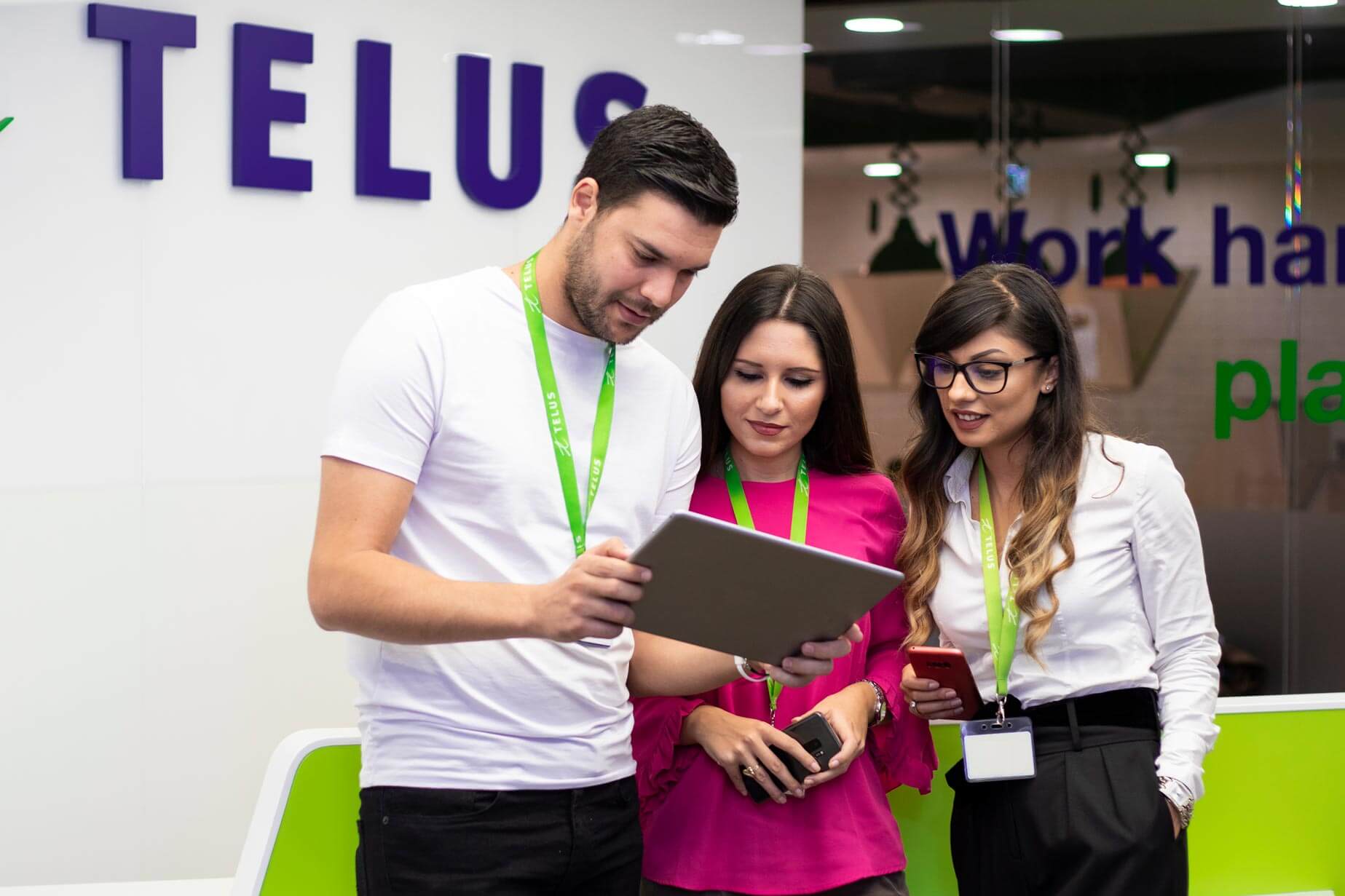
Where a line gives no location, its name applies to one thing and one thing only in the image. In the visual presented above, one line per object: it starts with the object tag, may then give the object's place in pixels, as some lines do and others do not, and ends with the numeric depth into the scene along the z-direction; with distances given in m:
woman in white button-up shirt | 2.27
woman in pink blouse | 2.23
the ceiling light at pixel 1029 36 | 6.61
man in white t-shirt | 1.74
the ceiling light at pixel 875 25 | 6.76
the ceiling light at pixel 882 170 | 6.74
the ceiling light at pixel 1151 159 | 6.61
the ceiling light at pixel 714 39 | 4.62
